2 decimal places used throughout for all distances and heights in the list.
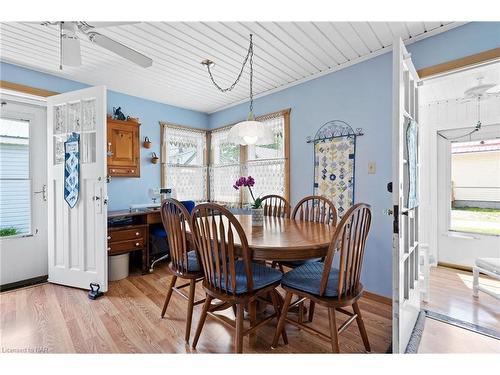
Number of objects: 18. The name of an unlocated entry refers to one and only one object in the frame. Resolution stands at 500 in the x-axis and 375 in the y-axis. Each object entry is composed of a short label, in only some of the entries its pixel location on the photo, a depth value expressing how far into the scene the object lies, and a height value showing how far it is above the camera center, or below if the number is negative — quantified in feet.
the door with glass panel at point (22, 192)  8.43 -0.20
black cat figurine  10.26 +3.06
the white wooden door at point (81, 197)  8.04 -0.37
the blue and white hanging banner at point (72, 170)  8.36 +0.56
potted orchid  6.65 -0.65
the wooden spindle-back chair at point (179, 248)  5.61 -1.54
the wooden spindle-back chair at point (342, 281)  4.39 -1.95
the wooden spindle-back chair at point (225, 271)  4.57 -1.71
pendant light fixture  6.65 +1.47
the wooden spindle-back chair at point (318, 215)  6.85 -0.92
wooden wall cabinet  9.88 +1.61
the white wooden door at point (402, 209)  4.69 -0.50
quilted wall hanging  8.22 +0.84
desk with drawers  9.06 -1.76
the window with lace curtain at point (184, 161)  12.50 +1.37
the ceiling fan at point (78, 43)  5.21 +3.24
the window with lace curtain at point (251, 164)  10.44 +1.05
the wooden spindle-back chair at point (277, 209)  8.38 -0.85
